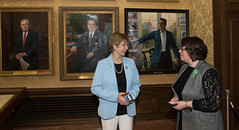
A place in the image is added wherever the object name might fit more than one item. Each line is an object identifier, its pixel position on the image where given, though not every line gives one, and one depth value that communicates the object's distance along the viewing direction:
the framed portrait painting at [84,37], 5.50
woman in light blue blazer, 2.99
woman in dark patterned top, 2.38
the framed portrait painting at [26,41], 5.34
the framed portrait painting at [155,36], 5.79
